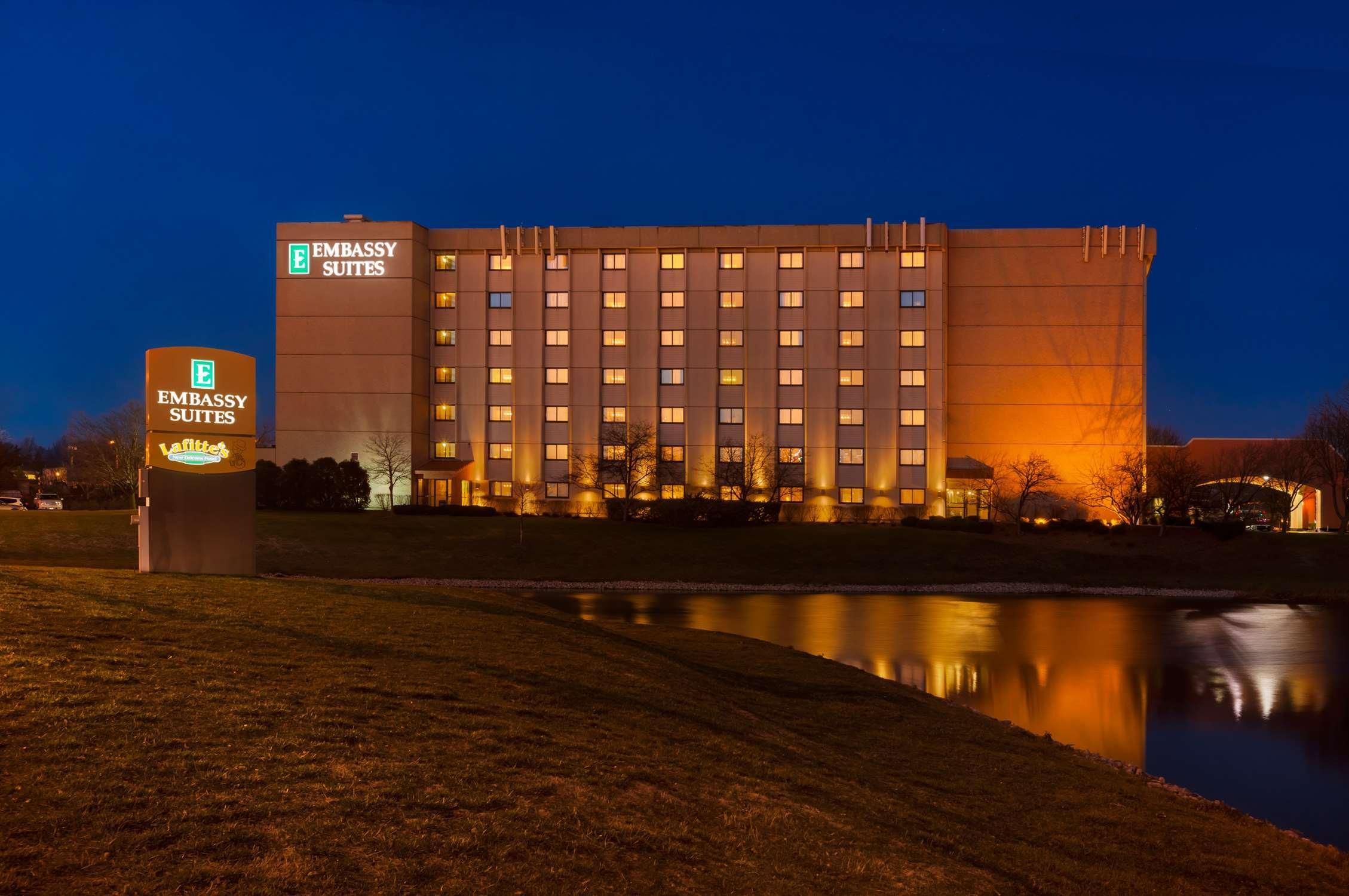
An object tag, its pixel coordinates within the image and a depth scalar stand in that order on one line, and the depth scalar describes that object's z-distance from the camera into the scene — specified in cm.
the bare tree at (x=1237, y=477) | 5878
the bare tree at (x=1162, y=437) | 10500
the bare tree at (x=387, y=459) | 6191
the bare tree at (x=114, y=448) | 5978
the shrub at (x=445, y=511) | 5641
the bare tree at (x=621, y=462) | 6034
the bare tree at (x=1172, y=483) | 5766
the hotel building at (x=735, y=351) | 6266
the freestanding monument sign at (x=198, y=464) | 1875
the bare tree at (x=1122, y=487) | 5725
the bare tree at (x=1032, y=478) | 5981
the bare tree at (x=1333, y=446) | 6059
